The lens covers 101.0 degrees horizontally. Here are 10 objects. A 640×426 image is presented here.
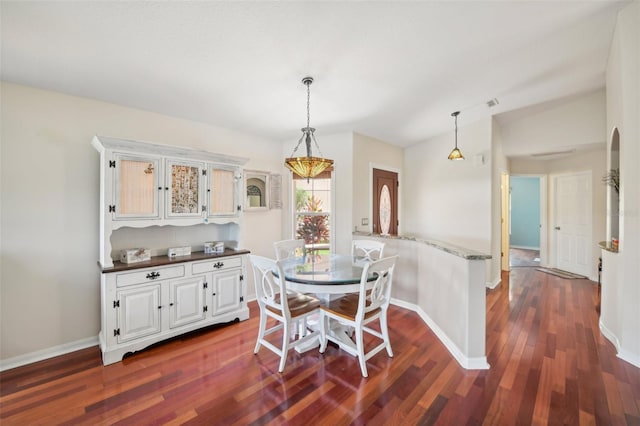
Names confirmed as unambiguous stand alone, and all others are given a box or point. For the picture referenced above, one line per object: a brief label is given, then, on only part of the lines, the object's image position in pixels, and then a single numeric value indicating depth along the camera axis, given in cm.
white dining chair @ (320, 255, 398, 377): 225
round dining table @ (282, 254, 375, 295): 229
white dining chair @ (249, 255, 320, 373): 228
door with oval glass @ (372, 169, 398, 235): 468
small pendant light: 384
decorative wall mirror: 405
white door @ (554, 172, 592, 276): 511
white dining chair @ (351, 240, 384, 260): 343
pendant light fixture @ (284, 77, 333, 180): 253
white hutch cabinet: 251
